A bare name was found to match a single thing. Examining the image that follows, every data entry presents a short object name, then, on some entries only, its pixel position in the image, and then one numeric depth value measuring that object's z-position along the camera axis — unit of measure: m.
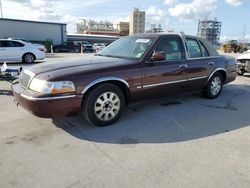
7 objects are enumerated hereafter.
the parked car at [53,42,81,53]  36.07
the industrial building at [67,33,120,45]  56.97
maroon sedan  3.55
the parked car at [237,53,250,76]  9.58
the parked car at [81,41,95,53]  34.70
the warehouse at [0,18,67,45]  36.22
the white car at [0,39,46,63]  12.61
